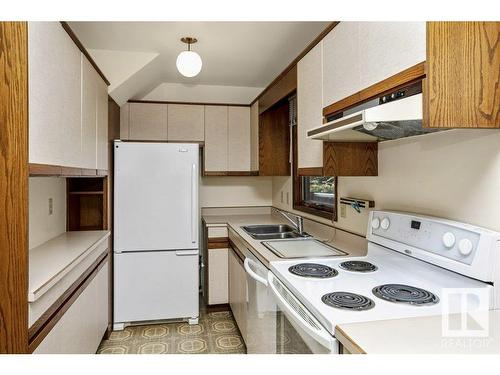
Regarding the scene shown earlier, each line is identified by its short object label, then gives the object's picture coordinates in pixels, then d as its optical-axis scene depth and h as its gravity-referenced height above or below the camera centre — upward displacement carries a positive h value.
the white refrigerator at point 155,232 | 2.82 -0.41
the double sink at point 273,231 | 2.87 -0.42
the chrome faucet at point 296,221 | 2.71 -0.31
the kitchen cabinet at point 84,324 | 1.51 -0.79
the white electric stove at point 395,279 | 1.06 -0.40
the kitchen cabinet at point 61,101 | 1.30 +0.43
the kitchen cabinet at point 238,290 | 2.50 -0.88
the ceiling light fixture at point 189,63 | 2.34 +0.89
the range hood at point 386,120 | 1.12 +0.25
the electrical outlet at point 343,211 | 2.19 -0.18
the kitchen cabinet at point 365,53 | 1.14 +0.55
